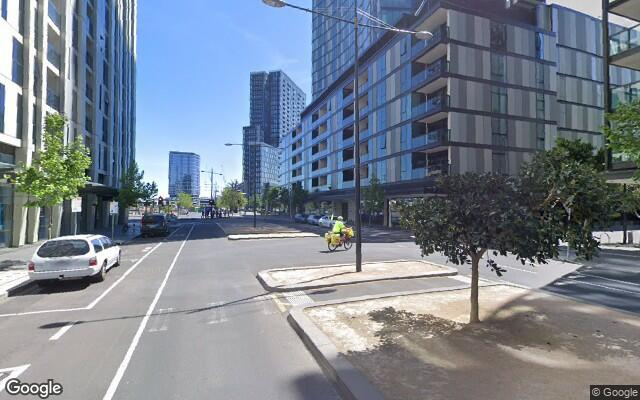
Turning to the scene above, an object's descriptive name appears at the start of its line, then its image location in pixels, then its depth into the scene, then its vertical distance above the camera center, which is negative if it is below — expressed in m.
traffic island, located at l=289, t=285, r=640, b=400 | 4.01 -1.98
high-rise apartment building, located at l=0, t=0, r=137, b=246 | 18.45 +8.39
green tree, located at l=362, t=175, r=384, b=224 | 40.75 +1.49
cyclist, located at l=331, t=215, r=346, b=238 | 18.14 -0.90
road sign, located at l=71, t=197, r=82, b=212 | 15.82 +0.26
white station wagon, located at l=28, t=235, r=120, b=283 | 9.62 -1.42
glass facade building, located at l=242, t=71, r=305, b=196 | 156.00 +46.72
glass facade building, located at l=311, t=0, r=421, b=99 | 63.75 +40.98
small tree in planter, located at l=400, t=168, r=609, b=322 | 5.08 -0.03
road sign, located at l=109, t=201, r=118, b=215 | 20.97 +0.15
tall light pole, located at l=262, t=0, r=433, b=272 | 11.34 +1.37
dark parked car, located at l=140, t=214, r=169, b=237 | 27.47 -1.18
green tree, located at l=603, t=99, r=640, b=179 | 6.88 +1.63
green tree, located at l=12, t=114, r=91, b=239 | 13.88 +1.61
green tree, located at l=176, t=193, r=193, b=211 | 120.88 +3.47
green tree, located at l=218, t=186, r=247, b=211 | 94.01 +3.32
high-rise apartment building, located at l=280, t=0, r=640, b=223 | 33.97 +13.20
